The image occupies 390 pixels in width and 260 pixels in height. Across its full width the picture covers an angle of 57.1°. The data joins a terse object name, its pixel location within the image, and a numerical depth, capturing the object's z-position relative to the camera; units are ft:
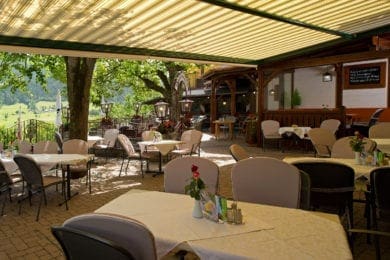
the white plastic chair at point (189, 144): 27.45
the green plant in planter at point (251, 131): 43.29
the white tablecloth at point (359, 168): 12.05
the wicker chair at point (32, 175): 15.68
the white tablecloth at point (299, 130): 34.30
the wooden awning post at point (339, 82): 35.60
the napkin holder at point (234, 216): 7.04
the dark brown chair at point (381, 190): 10.18
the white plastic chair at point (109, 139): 31.30
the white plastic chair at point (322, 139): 23.58
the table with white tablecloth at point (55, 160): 17.24
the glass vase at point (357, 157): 13.64
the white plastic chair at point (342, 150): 16.52
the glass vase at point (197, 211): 7.43
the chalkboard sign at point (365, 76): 42.70
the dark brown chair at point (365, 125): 35.52
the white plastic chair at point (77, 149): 20.88
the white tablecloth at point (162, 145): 25.67
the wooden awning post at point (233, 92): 64.13
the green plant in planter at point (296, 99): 51.84
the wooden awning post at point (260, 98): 40.47
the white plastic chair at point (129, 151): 25.84
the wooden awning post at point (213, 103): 58.85
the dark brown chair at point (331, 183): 11.51
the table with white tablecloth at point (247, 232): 5.74
